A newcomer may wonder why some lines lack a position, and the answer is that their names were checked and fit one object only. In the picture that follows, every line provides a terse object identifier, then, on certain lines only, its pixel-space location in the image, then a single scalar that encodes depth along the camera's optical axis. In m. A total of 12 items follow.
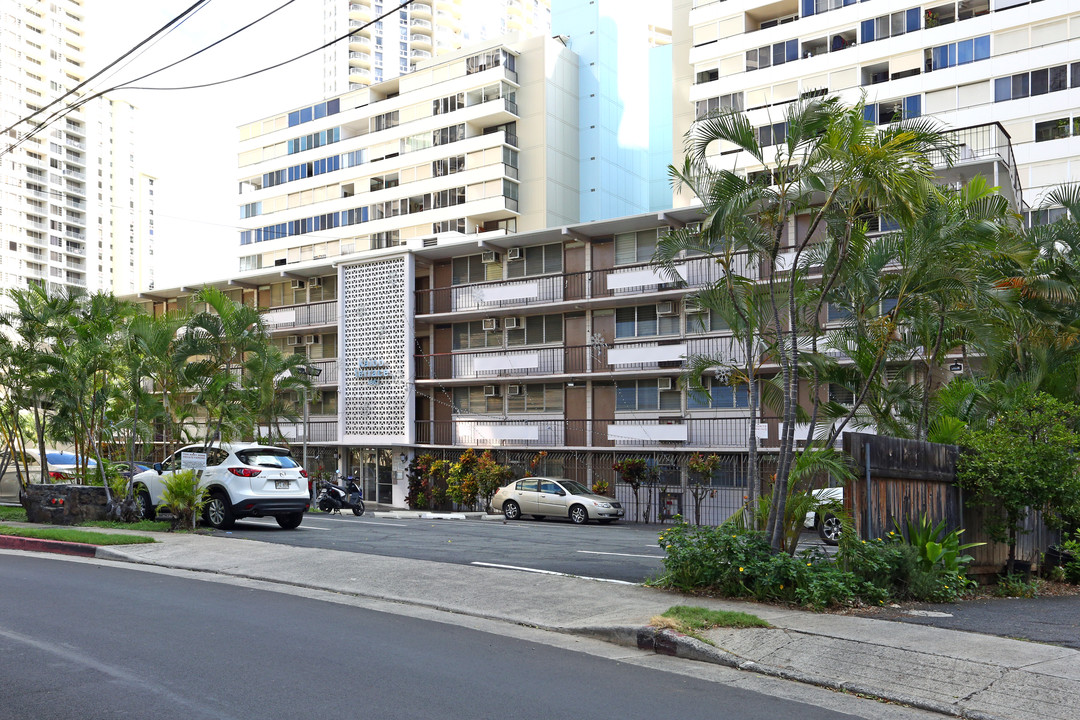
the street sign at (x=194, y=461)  18.39
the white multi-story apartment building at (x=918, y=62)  40.41
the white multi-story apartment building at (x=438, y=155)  60.84
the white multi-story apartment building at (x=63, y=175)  116.00
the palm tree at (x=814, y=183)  11.02
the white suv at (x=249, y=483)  18.42
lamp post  37.66
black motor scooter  30.94
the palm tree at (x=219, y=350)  20.66
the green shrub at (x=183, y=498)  17.97
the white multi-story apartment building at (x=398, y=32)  115.38
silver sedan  30.23
